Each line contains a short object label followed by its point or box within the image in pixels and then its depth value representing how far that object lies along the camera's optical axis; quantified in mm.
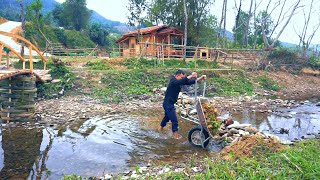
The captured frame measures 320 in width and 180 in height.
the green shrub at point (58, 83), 14016
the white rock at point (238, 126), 8156
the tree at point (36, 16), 25156
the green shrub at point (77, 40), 43147
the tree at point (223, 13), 27528
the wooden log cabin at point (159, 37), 26492
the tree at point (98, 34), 46906
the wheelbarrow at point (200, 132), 7024
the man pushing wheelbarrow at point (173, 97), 7609
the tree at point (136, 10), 34375
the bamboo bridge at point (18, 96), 9828
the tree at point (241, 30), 39225
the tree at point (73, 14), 46969
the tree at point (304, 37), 32750
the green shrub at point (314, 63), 27969
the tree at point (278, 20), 23422
